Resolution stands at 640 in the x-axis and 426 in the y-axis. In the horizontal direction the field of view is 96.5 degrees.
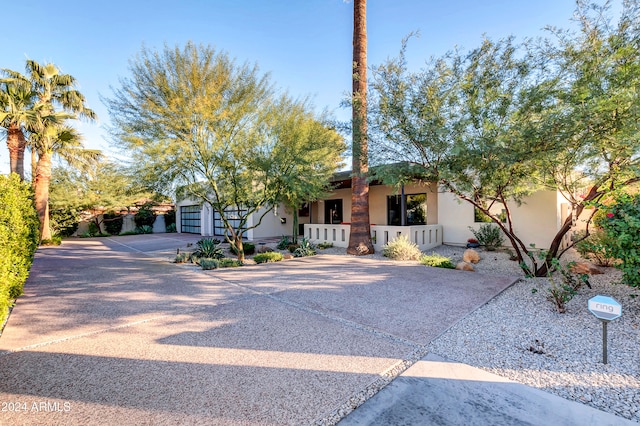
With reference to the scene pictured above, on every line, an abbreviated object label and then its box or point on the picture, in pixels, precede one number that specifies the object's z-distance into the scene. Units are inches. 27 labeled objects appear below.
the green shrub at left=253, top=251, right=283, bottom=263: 385.4
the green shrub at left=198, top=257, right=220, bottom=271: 338.0
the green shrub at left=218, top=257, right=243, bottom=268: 350.5
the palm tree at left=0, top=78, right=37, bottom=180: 437.4
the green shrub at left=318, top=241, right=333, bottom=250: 499.3
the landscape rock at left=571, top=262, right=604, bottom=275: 277.3
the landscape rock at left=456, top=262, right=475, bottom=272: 312.7
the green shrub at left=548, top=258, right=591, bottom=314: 177.5
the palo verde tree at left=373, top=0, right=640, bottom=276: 190.9
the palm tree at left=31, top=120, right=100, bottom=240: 484.4
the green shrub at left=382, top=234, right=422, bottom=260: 378.9
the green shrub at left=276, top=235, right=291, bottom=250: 510.1
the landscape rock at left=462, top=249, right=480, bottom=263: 362.3
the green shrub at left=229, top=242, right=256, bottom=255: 478.1
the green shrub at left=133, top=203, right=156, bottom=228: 941.8
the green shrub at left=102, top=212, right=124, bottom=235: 890.7
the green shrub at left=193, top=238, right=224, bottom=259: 412.0
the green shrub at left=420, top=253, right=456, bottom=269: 329.4
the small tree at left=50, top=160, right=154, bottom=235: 734.5
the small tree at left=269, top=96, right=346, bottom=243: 350.0
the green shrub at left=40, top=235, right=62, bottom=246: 592.3
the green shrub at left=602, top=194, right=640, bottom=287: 151.3
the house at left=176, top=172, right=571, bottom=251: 414.0
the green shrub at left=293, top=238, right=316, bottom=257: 429.1
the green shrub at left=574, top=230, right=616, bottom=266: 266.0
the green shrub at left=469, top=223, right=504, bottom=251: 424.2
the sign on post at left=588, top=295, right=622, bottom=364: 118.5
